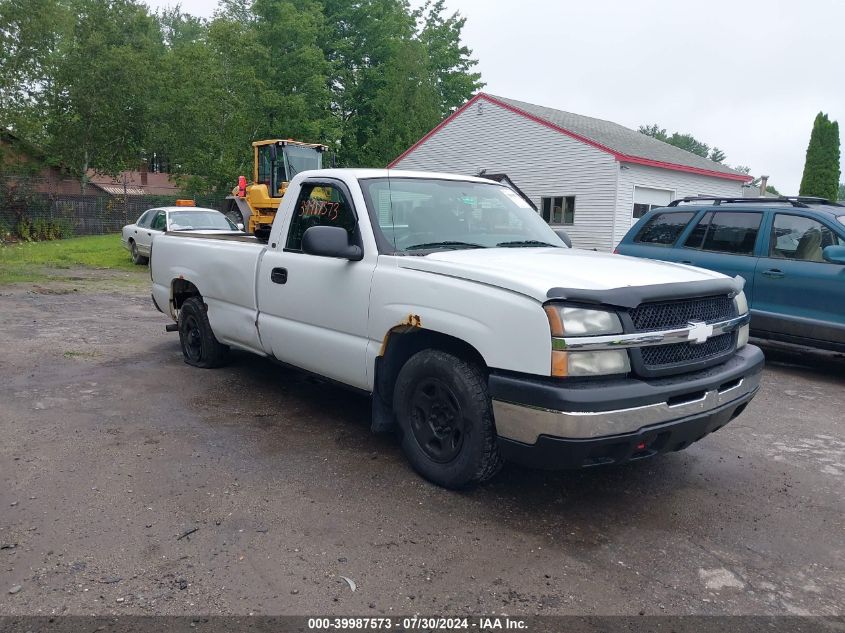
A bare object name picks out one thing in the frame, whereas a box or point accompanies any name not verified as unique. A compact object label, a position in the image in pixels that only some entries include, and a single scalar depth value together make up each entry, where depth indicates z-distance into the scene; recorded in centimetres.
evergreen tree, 3381
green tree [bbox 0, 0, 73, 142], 3451
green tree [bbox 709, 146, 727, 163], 12461
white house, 2083
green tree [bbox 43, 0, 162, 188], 3628
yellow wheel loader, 1839
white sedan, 1677
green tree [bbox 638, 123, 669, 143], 11012
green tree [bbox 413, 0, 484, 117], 4331
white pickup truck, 319
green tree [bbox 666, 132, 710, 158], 11249
